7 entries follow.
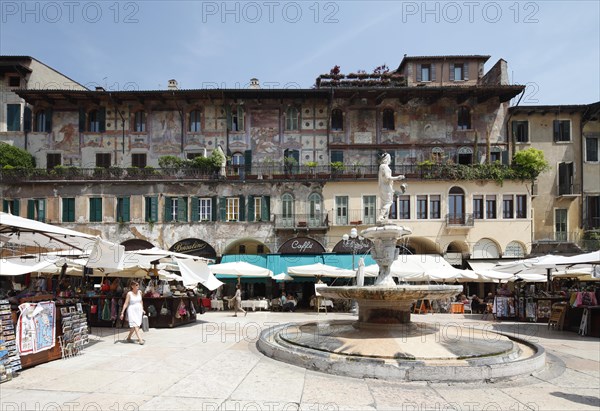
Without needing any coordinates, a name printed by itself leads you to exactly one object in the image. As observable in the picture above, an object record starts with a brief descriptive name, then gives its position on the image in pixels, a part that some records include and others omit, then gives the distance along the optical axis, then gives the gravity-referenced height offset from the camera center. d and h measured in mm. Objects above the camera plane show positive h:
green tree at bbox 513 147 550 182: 30578 +3593
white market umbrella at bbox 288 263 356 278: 22547 -2605
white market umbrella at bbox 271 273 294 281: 24102 -3092
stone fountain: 8031 -2574
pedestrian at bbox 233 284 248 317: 21016 -3916
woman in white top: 11562 -2292
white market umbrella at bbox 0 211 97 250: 9164 -484
